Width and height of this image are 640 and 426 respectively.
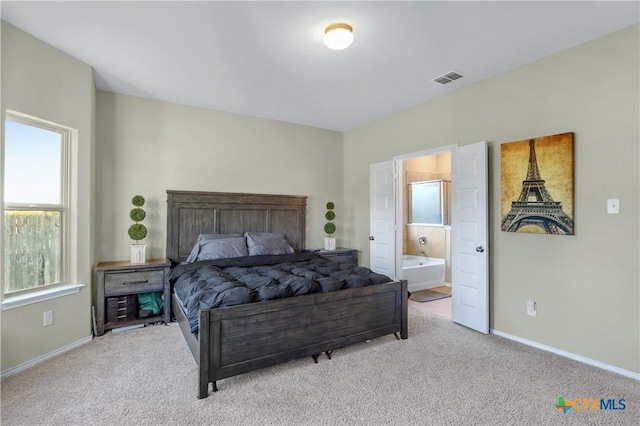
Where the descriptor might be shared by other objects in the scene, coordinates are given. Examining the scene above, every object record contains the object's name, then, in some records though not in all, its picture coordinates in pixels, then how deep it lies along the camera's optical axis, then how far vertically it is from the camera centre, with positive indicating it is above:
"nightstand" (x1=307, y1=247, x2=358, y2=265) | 4.88 -0.61
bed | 2.25 -0.90
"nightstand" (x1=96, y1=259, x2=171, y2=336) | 3.30 -0.79
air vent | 3.32 +1.46
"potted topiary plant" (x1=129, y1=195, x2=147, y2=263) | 3.60 -0.20
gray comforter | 2.46 -0.60
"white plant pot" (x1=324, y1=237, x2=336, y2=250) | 5.09 -0.45
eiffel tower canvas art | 2.82 +0.28
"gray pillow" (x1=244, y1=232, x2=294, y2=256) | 4.23 -0.39
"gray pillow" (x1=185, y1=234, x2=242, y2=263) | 3.96 -0.31
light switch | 2.56 +0.07
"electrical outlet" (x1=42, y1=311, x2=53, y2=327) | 2.75 -0.89
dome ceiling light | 2.42 +1.36
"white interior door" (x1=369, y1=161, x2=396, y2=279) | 4.72 -0.07
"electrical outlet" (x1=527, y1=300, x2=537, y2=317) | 3.07 -0.90
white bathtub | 5.16 -0.97
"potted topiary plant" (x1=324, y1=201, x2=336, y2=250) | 5.09 -0.26
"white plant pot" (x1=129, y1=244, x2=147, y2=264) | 3.60 -0.43
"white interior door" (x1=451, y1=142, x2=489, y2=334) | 3.37 -0.25
